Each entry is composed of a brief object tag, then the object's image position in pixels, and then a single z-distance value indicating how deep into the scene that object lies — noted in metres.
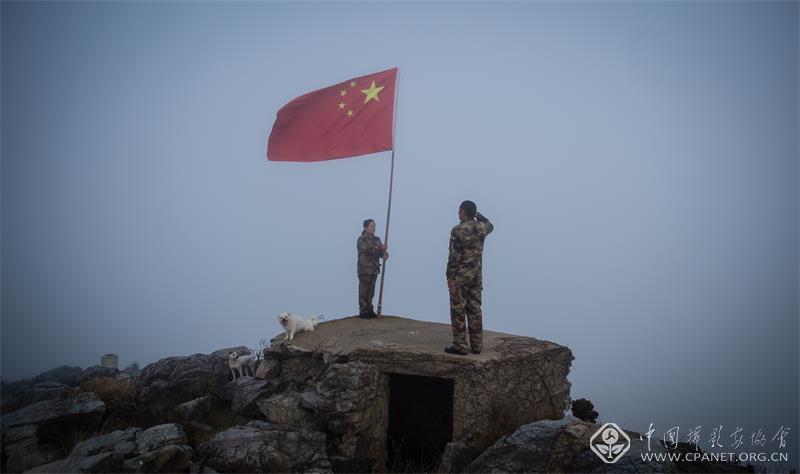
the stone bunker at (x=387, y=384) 8.92
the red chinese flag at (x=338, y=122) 12.75
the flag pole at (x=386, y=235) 12.04
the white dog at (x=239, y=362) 10.84
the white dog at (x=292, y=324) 11.00
